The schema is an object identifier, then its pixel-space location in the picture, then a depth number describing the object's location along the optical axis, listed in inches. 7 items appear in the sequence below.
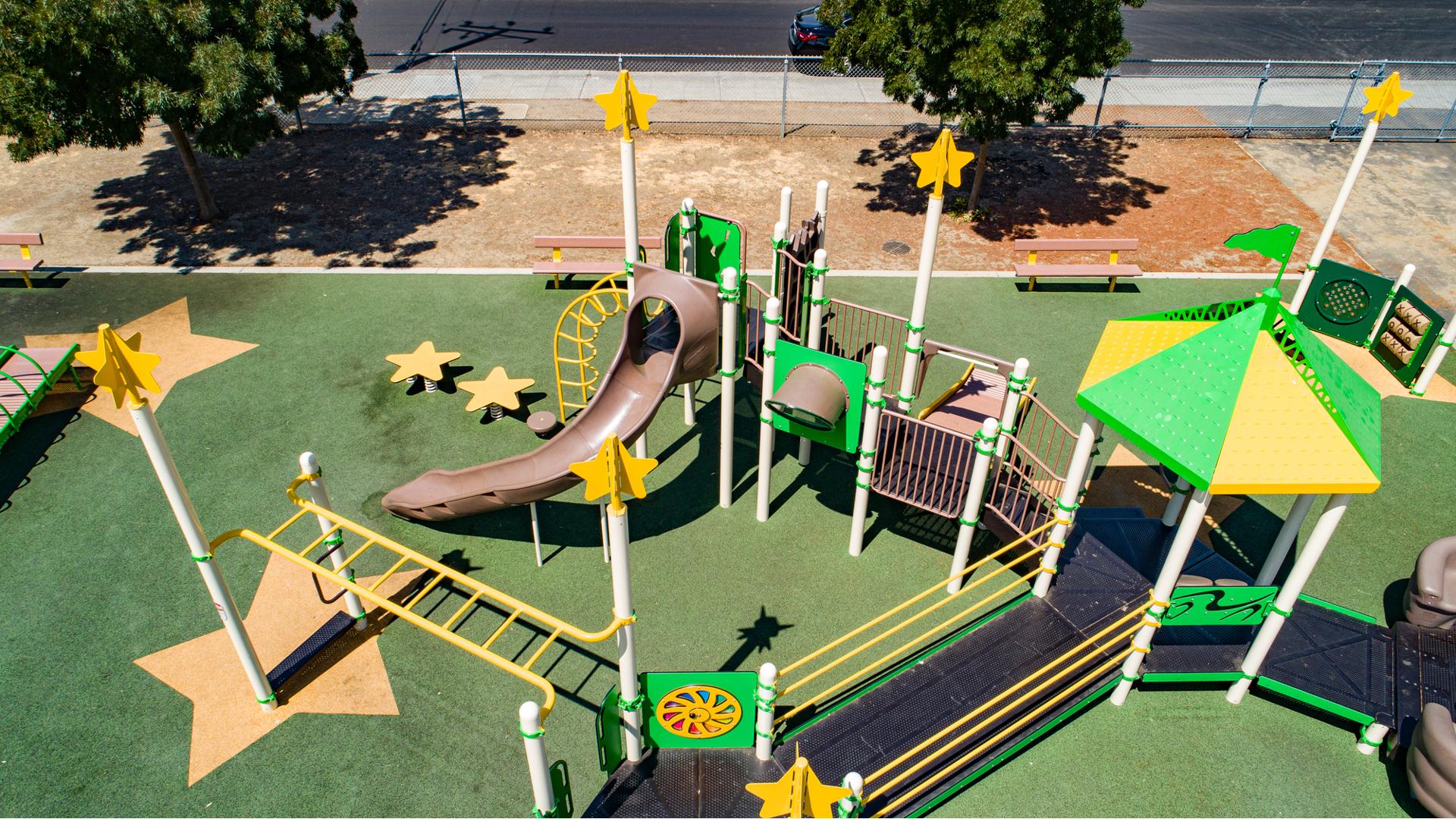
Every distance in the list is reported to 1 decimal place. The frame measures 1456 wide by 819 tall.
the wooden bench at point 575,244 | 641.6
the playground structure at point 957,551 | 314.8
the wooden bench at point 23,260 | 627.5
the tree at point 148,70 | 565.3
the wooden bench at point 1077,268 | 642.8
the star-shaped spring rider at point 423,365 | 535.5
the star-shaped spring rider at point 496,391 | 507.5
